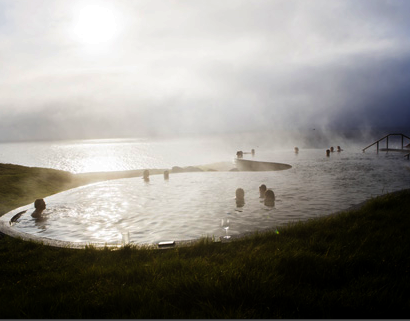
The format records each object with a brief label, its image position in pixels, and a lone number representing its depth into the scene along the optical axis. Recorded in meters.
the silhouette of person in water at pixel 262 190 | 15.57
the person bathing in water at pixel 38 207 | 11.88
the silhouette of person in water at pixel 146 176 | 22.12
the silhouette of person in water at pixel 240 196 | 14.58
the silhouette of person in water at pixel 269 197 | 13.84
